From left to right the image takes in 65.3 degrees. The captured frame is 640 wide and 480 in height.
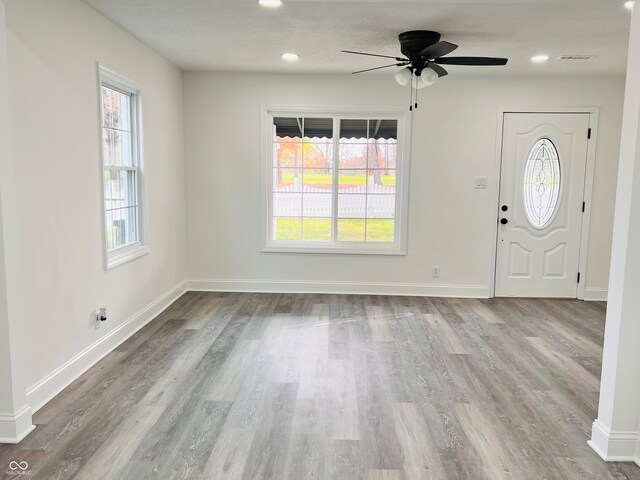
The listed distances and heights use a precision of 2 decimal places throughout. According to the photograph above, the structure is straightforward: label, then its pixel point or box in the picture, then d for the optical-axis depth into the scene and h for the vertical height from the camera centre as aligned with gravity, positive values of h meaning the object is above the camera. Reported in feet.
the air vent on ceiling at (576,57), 15.12 +4.03
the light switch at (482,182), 18.89 +0.21
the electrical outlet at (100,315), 12.14 -3.29
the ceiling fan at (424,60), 12.25 +3.17
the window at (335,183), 19.17 +0.09
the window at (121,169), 12.96 +0.33
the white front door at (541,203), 18.71 -0.55
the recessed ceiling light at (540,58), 15.25 +4.04
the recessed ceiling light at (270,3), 10.69 +3.89
